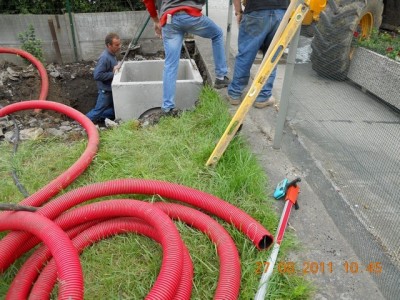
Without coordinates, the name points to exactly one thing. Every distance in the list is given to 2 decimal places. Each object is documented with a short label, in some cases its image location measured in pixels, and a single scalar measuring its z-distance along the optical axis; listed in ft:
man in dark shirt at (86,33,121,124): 16.42
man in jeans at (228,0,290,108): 10.23
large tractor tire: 10.46
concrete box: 14.33
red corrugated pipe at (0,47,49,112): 17.02
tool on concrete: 5.58
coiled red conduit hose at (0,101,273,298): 6.31
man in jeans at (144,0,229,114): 11.13
